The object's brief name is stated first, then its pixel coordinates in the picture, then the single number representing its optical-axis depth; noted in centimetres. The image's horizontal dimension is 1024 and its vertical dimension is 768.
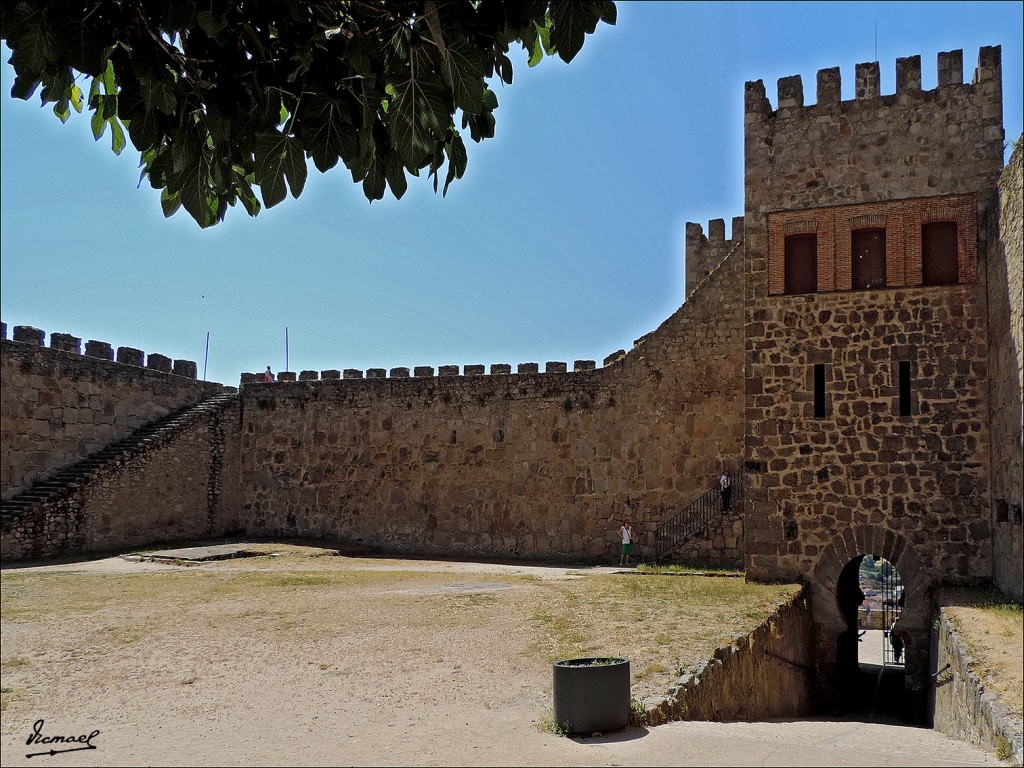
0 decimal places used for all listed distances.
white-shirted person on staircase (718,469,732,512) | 2155
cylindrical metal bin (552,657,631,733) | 736
